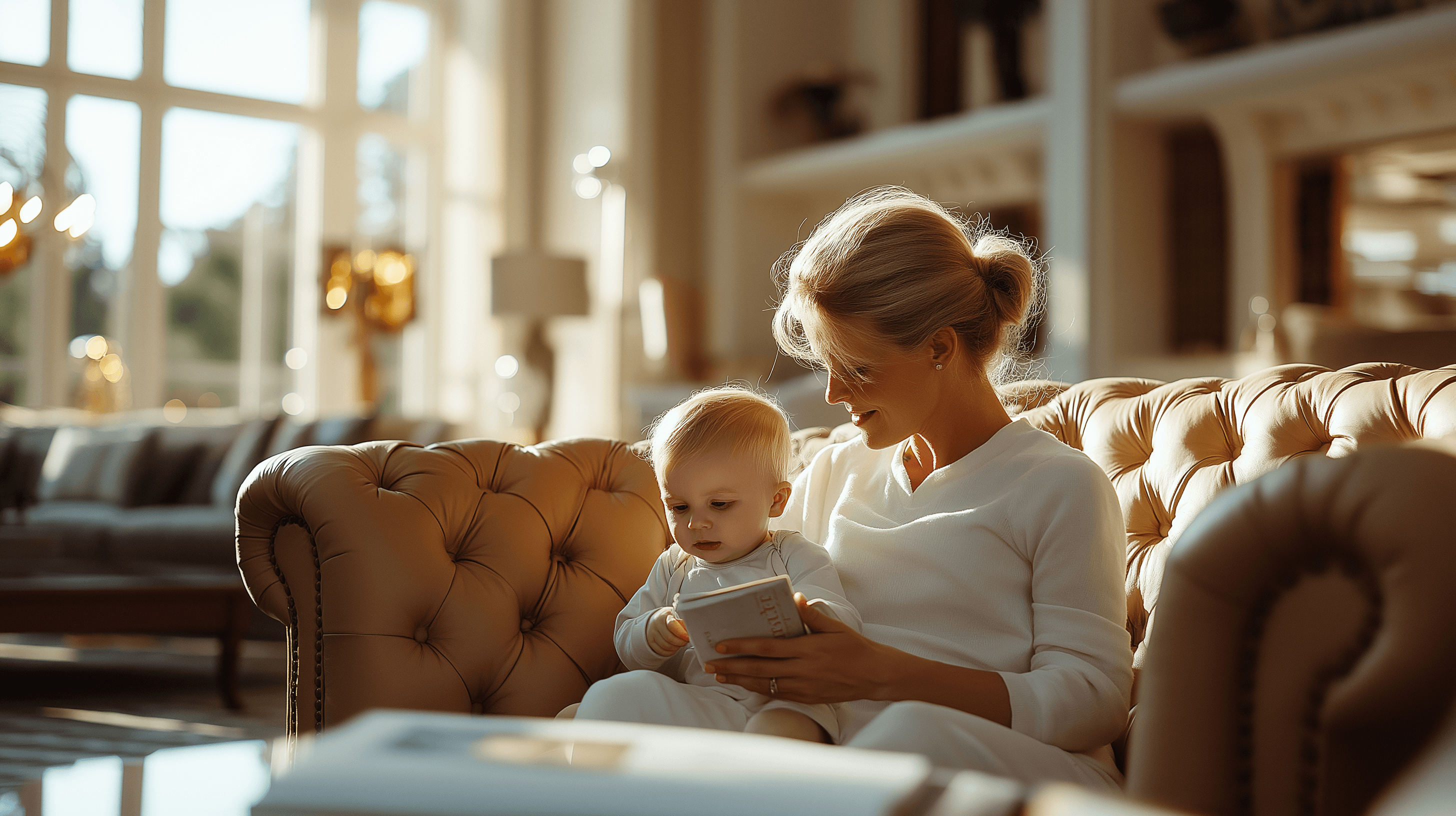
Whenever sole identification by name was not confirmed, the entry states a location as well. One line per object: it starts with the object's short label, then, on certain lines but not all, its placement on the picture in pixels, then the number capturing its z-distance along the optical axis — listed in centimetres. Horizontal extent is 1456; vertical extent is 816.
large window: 640
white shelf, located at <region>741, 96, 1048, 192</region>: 558
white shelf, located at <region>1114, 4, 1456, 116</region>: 414
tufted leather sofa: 157
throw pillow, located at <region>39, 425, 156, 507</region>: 522
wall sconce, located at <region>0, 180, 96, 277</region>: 448
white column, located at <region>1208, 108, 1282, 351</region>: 505
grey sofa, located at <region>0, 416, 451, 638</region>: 480
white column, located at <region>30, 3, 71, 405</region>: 637
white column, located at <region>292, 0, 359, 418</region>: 710
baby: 152
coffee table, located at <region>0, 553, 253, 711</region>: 348
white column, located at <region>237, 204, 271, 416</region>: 706
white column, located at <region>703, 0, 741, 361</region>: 691
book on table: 82
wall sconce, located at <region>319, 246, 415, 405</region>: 634
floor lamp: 589
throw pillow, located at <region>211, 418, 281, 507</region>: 499
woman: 130
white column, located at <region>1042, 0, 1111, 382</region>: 515
